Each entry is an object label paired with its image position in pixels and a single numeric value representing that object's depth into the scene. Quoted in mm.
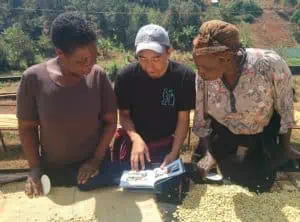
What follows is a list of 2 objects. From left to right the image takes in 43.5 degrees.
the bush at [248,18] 25531
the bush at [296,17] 25711
